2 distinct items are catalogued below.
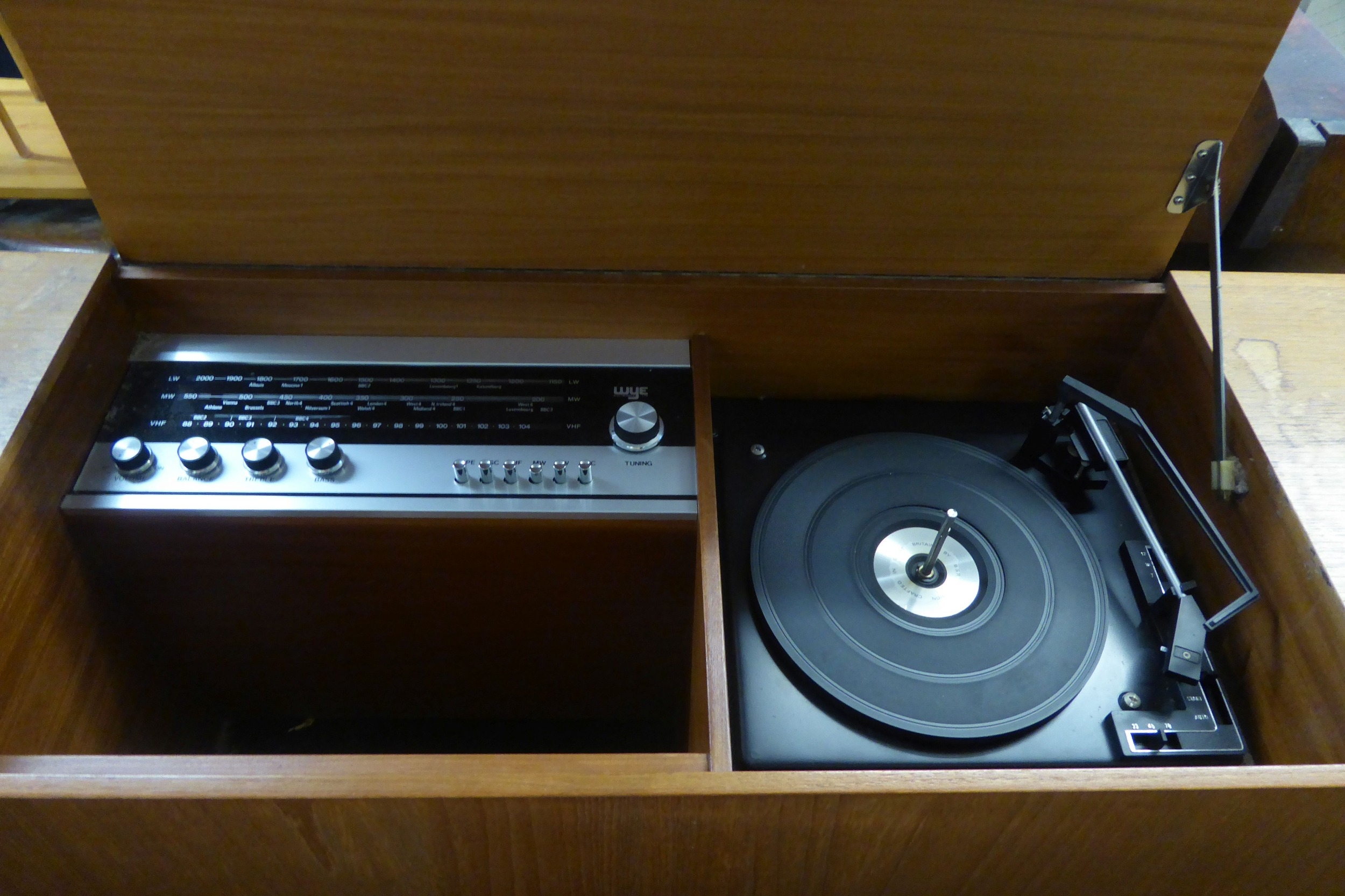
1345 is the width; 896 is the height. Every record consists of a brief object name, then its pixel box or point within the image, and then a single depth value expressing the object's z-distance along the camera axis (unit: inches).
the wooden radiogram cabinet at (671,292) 24.9
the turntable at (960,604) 29.9
